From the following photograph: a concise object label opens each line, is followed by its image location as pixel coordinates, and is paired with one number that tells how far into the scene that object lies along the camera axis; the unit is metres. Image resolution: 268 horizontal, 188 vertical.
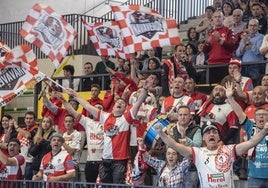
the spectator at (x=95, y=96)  17.28
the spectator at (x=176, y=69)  16.06
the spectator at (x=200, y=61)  17.42
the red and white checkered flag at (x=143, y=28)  15.50
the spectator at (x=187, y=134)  13.20
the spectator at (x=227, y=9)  18.52
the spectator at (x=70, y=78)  20.07
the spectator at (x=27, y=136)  16.05
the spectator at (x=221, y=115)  14.02
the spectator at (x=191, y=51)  17.84
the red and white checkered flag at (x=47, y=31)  16.45
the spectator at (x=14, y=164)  15.38
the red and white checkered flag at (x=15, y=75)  16.09
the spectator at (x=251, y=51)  16.12
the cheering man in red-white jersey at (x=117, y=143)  14.74
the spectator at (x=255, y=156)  12.61
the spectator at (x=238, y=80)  14.17
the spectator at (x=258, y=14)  17.44
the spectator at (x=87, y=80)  19.80
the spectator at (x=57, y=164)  14.46
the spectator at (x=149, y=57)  18.57
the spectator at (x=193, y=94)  15.17
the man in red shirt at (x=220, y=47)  17.00
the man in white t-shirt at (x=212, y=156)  11.96
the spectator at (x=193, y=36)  19.03
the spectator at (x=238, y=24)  17.42
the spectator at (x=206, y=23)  19.28
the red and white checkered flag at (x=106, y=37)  17.02
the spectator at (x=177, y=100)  14.72
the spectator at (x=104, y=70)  19.48
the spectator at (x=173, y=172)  12.94
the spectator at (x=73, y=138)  15.95
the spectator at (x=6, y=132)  16.41
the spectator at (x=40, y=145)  15.68
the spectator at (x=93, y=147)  15.75
